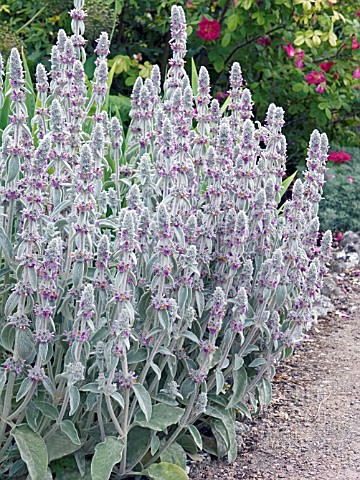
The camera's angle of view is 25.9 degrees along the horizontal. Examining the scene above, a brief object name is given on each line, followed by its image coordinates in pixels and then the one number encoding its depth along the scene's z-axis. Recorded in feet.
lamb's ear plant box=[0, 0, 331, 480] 7.19
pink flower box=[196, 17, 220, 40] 17.48
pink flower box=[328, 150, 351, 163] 19.26
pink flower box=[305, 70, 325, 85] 18.51
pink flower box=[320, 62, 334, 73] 19.07
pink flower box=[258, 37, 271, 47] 19.21
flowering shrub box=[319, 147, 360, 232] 17.84
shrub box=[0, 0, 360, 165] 17.63
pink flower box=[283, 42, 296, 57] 18.35
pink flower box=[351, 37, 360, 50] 18.72
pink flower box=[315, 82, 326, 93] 18.54
